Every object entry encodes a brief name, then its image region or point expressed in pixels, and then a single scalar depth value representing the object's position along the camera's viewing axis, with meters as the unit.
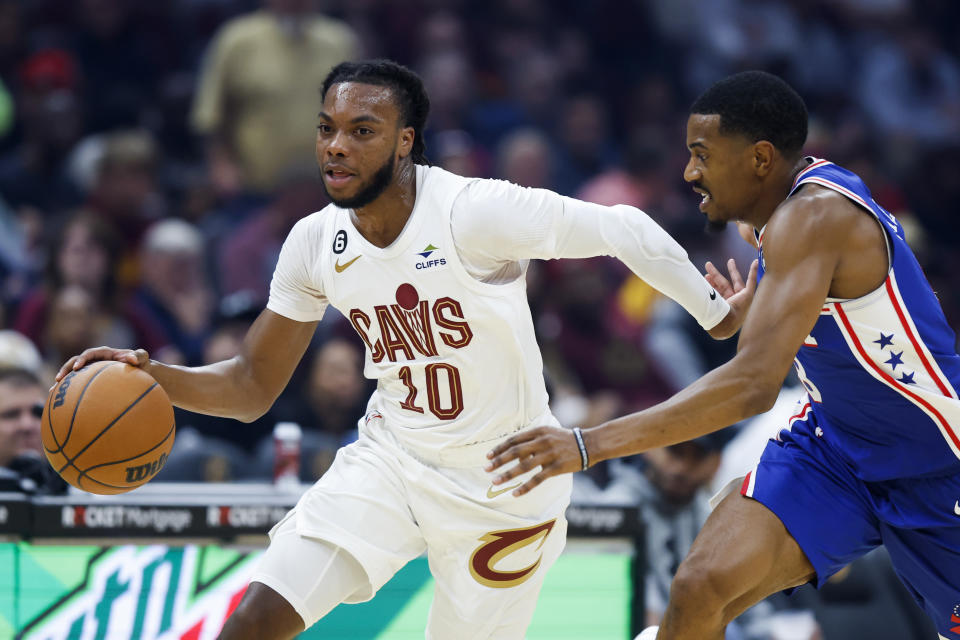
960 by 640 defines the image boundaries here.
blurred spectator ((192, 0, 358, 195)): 18.44
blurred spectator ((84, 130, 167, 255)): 17.25
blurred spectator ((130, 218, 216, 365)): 15.57
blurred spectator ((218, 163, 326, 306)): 16.97
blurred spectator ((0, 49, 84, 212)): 17.86
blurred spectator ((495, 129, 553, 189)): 19.06
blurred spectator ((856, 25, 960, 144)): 23.08
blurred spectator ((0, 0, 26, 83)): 18.92
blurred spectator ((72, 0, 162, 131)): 19.02
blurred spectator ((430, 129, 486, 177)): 16.97
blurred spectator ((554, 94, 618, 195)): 20.83
